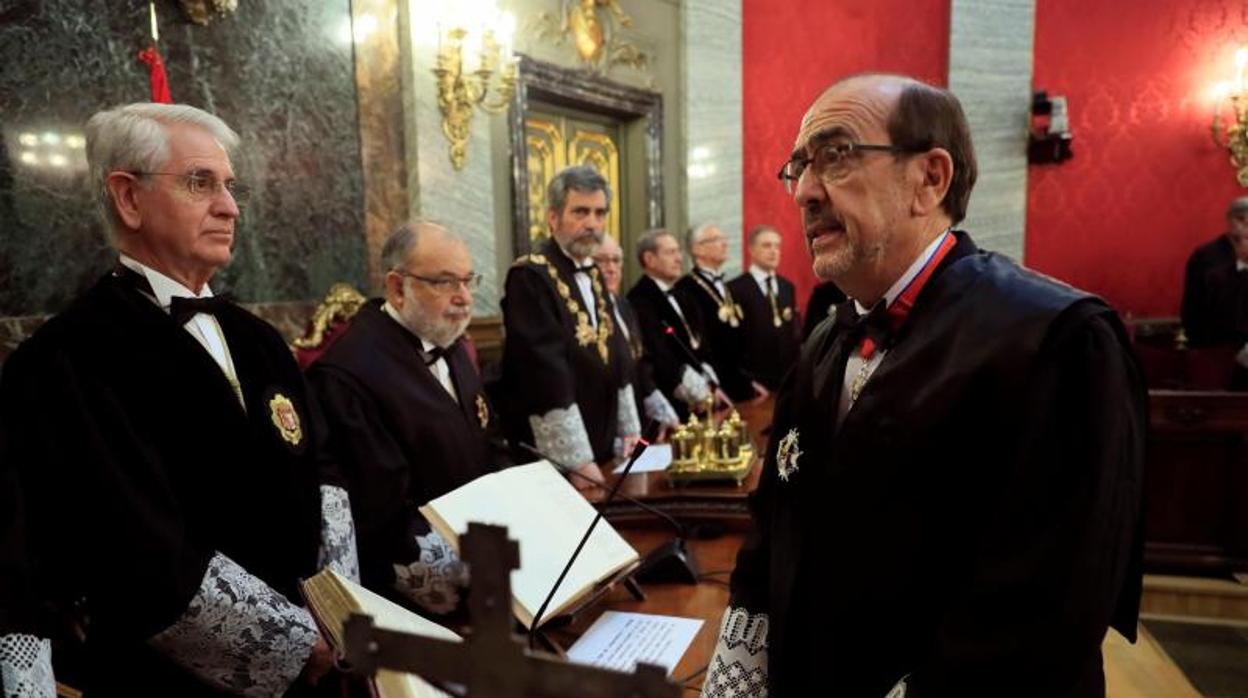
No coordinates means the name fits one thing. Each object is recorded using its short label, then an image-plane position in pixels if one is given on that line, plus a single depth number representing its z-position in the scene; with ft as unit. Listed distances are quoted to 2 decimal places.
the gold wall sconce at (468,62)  15.01
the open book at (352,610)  3.09
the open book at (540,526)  4.99
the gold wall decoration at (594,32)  19.12
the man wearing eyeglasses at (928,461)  3.38
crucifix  1.95
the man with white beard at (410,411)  6.91
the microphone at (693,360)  16.53
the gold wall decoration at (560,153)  19.54
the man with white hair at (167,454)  5.00
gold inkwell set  8.46
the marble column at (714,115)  23.44
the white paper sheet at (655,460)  9.63
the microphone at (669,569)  6.46
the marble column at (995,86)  24.22
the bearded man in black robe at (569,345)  11.43
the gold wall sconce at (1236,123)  22.98
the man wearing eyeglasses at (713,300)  19.72
